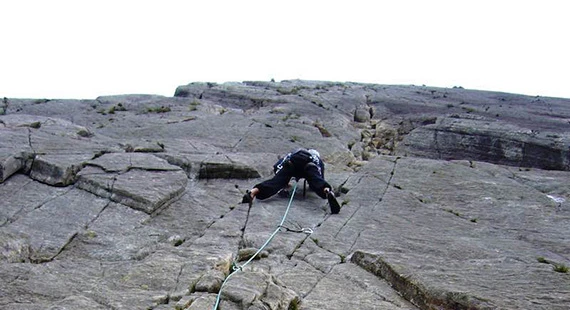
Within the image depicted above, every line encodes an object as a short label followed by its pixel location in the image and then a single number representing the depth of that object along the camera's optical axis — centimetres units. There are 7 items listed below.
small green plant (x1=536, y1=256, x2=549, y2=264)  888
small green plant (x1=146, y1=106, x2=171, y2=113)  2141
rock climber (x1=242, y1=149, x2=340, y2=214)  1192
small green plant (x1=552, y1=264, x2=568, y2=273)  804
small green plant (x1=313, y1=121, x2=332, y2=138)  1964
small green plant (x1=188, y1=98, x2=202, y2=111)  2212
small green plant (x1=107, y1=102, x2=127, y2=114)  2111
